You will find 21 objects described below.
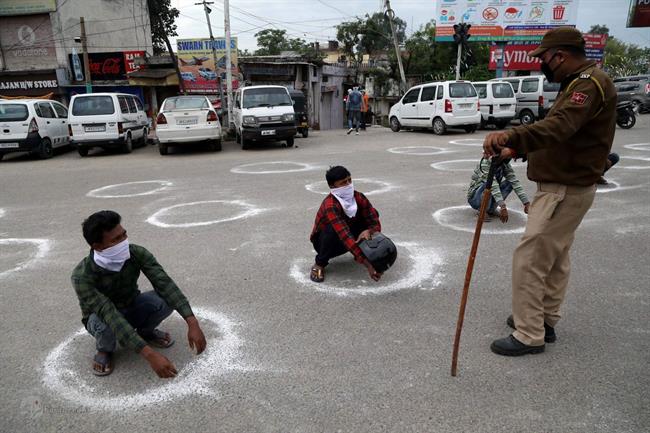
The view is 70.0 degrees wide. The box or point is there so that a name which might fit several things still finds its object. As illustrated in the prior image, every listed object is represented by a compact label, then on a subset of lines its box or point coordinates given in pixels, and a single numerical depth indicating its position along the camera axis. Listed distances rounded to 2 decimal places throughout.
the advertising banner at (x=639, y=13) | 26.08
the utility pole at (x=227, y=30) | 16.27
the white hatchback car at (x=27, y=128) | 12.51
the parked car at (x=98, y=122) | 13.02
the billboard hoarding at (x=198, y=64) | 26.97
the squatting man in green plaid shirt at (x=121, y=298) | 2.74
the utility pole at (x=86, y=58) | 21.61
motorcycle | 15.55
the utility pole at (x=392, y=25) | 26.63
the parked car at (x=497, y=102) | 17.17
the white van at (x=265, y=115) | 13.46
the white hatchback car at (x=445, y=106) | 15.61
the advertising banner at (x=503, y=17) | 27.50
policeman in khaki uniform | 2.59
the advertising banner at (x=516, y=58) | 26.72
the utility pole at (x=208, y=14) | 19.03
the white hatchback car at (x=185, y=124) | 12.81
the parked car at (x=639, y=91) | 22.41
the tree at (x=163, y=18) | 33.62
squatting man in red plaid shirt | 3.98
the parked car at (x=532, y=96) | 17.62
